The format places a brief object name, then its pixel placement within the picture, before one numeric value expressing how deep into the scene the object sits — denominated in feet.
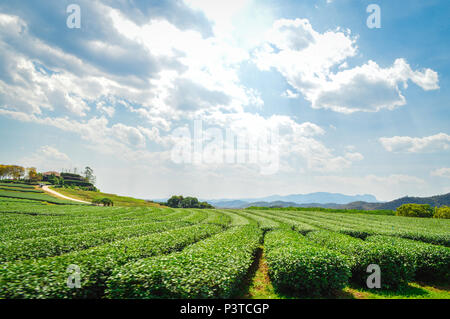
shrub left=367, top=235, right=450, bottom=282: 39.14
